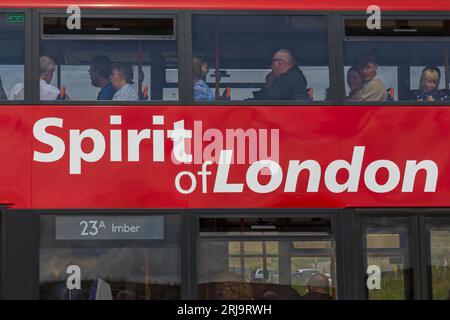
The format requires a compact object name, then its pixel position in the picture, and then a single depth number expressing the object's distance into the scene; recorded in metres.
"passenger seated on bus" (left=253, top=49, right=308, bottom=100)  15.92
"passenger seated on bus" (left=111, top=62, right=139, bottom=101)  15.67
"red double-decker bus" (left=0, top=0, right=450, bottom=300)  15.32
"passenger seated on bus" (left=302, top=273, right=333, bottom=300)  15.53
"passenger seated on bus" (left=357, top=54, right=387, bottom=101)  16.06
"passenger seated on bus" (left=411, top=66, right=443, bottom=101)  16.19
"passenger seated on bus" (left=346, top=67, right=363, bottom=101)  15.98
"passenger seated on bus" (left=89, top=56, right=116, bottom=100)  15.69
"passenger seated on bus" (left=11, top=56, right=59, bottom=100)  15.50
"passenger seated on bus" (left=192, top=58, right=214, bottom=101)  15.66
